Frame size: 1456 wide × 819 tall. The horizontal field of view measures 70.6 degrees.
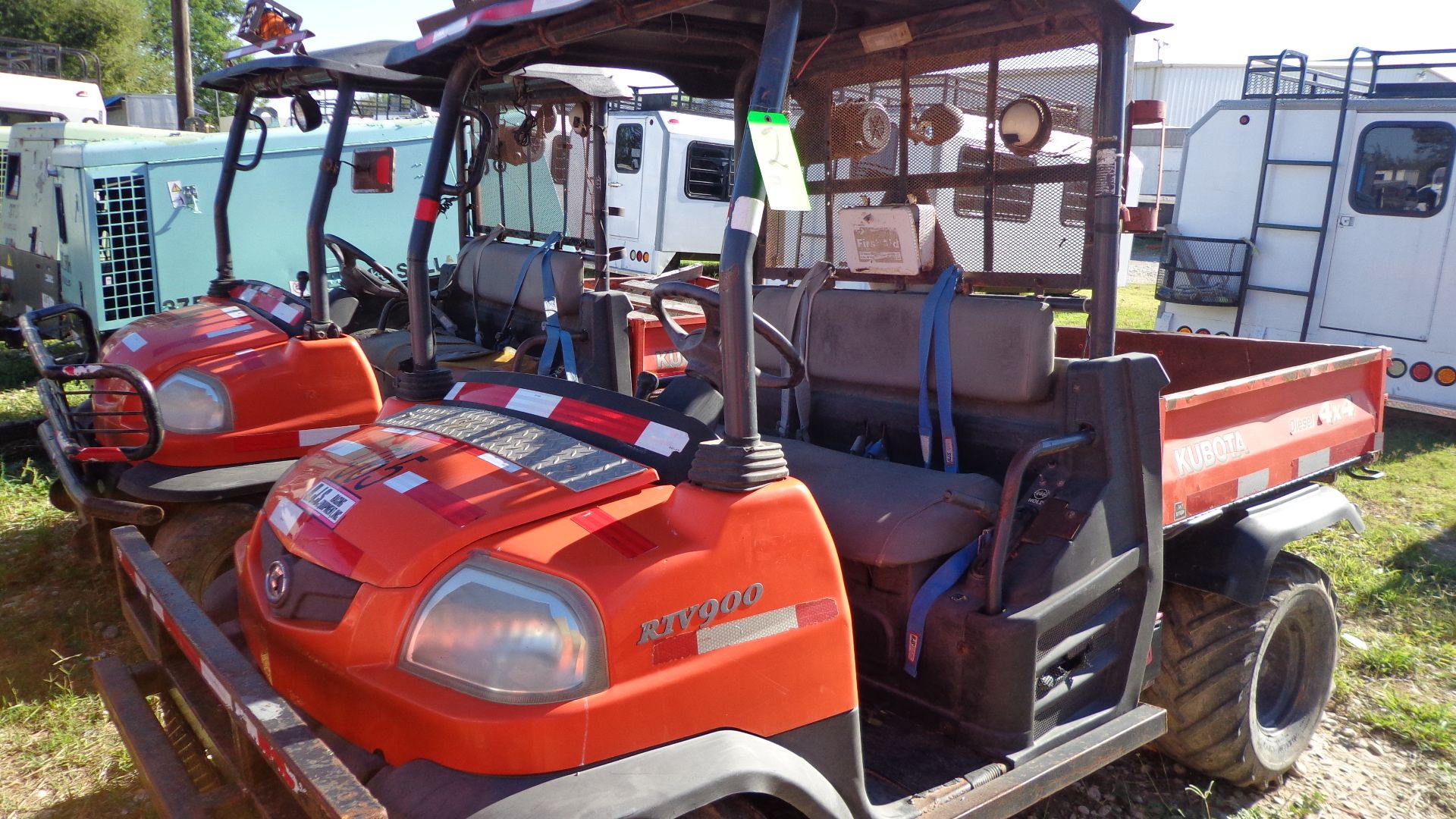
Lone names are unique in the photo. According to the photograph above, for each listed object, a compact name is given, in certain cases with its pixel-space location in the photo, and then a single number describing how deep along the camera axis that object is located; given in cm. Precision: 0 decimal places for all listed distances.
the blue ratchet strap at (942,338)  312
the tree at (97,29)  3606
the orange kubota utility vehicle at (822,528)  191
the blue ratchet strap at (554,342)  408
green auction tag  198
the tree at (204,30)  4341
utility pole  1460
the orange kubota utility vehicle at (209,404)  398
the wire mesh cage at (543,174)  570
